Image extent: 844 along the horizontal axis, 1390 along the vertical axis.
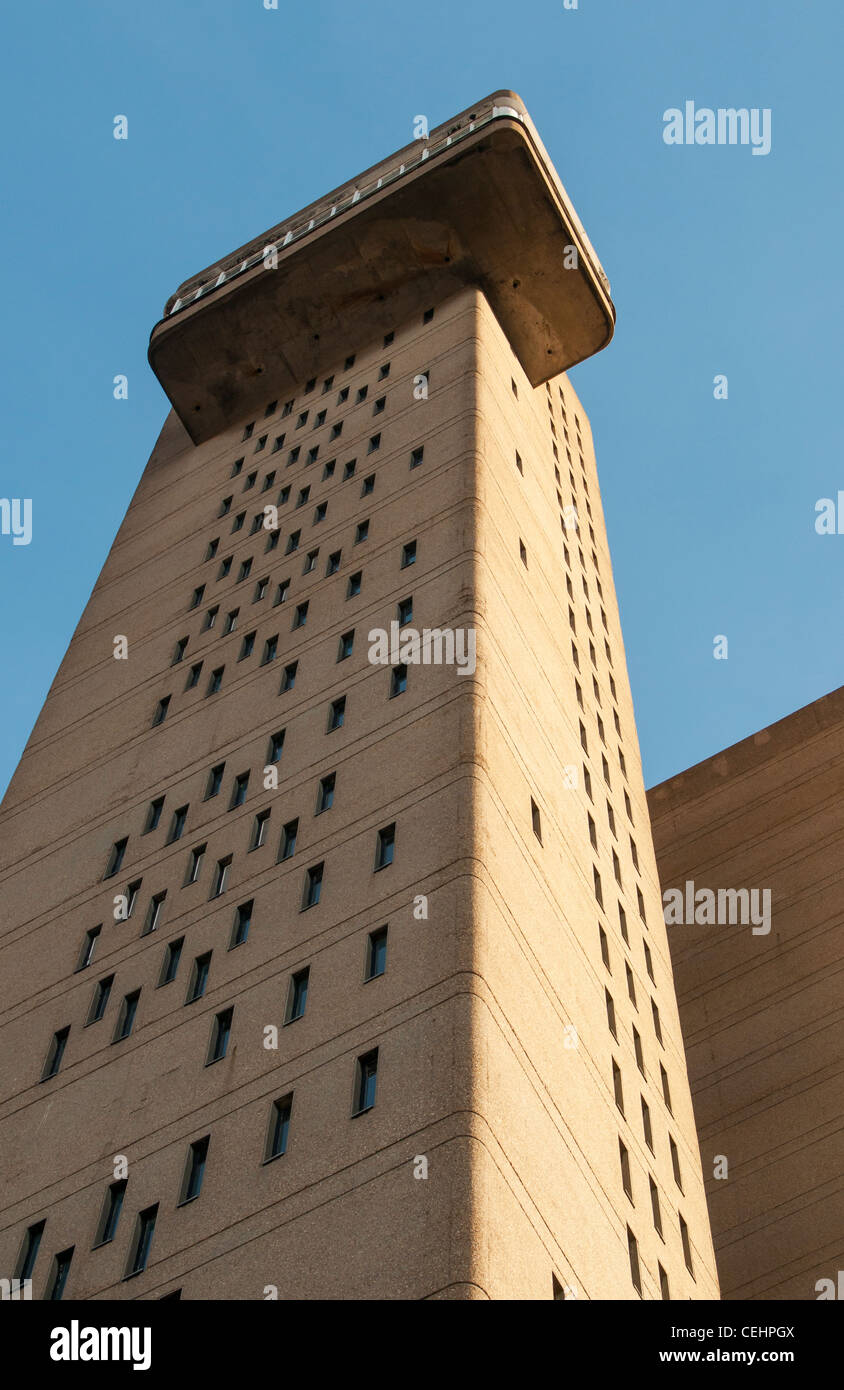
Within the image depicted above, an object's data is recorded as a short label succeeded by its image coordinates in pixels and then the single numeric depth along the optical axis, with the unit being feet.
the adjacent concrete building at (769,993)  97.30
